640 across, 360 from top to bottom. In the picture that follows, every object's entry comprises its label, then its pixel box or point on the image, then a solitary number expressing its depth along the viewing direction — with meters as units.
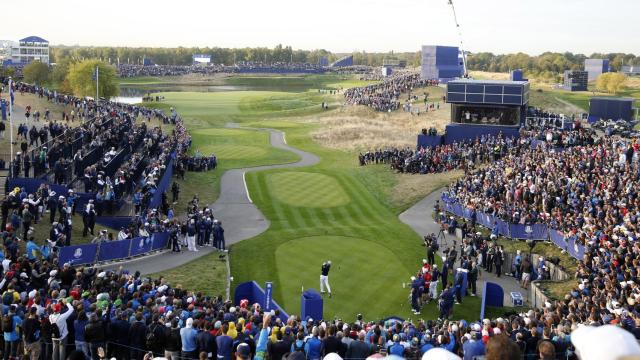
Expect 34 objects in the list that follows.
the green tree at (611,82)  128.62
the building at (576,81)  126.78
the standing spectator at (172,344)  15.84
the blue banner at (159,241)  30.37
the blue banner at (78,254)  25.38
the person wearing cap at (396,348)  15.09
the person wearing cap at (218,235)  31.94
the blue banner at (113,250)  27.33
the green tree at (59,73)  128.12
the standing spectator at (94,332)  15.62
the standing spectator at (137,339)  15.95
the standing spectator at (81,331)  16.12
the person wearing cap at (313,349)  15.22
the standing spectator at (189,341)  15.72
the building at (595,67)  156.12
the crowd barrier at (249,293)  23.98
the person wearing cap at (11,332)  15.83
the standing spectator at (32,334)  15.70
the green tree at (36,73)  124.63
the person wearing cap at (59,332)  16.08
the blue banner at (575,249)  28.66
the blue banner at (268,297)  22.69
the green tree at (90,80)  103.88
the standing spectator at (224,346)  15.50
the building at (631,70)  180.50
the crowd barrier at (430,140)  58.75
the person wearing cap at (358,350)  15.42
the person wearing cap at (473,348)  15.40
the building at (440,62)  121.94
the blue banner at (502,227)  34.53
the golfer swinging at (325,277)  26.05
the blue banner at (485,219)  35.60
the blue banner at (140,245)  28.88
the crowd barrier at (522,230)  29.83
